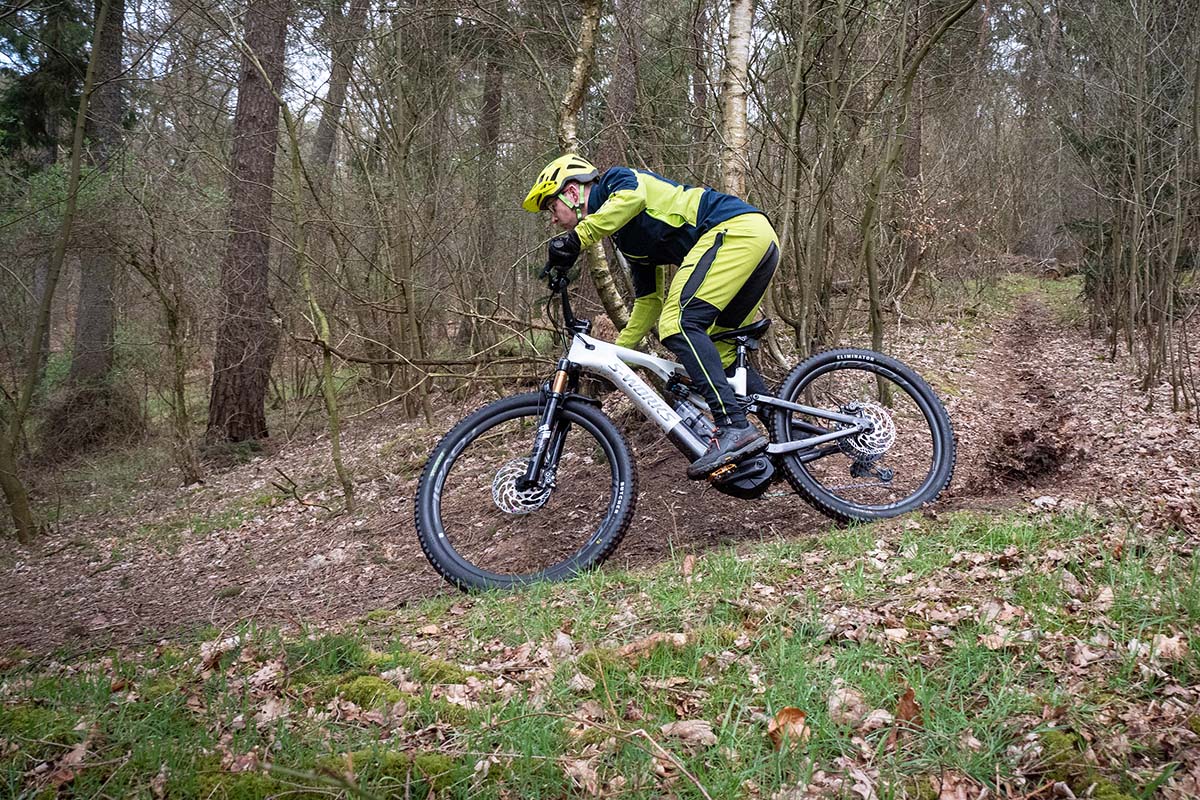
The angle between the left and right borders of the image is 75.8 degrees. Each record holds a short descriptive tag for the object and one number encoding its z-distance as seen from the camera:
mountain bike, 4.60
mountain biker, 4.51
